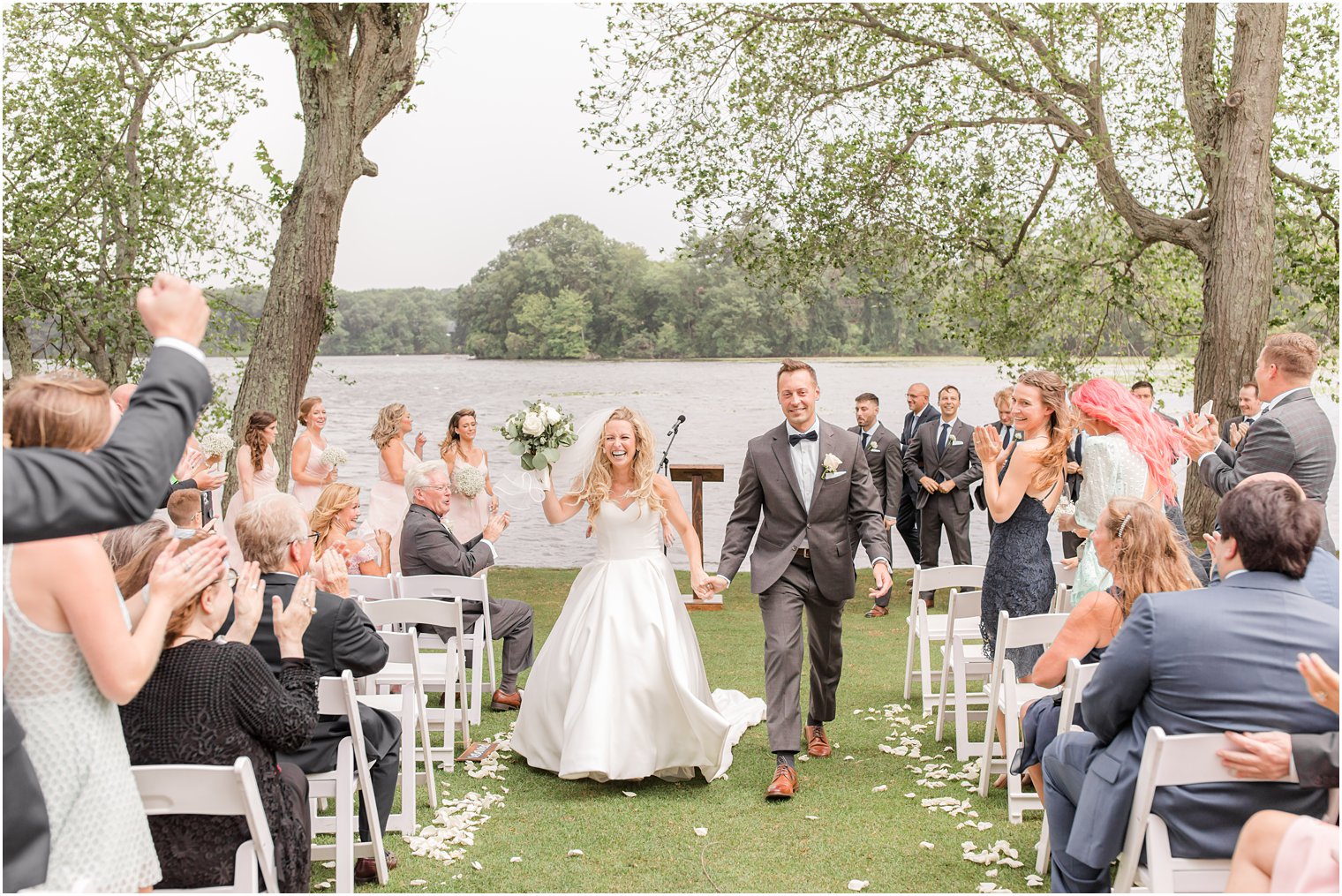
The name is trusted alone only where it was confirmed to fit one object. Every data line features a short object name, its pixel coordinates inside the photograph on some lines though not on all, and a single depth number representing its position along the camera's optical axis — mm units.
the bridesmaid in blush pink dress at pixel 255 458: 8594
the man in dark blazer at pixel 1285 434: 5414
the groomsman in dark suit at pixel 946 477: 10344
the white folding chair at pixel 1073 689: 3783
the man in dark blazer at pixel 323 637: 3914
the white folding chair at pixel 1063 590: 5957
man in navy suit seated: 2965
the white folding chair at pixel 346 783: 3930
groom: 5445
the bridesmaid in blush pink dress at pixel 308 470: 9094
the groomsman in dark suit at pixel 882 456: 10203
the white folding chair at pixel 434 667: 5512
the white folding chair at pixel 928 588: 6660
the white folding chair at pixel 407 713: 4797
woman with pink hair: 5609
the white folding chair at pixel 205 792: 2891
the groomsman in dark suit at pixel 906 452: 10680
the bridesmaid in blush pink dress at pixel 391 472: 8930
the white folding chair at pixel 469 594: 6227
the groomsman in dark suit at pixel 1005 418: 9062
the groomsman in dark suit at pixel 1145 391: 9445
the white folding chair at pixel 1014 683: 4840
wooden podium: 11094
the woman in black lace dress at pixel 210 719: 3080
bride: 5332
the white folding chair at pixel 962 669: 5707
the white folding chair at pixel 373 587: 6203
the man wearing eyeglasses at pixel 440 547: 6719
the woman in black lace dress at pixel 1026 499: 5340
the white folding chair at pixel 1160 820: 3000
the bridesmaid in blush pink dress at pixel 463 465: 8648
